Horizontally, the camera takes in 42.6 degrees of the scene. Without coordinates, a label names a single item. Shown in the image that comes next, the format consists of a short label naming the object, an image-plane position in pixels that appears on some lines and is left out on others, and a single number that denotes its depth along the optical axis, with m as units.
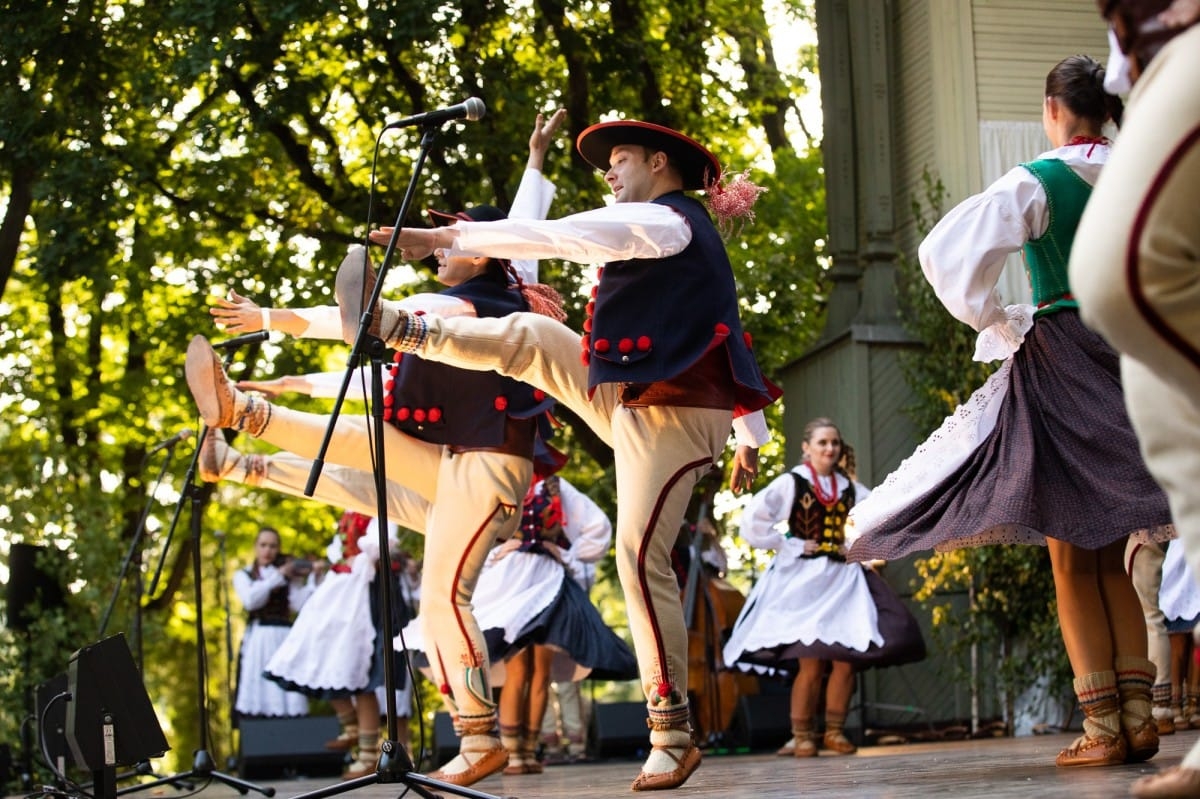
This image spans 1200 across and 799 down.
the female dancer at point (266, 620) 10.91
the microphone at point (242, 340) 5.46
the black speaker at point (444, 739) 9.79
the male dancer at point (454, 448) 5.12
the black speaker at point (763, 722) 9.43
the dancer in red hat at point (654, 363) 4.28
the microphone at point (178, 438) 6.50
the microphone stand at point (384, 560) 3.82
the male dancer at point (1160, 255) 2.24
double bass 9.62
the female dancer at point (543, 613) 8.43
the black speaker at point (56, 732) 5.41
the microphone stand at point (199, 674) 5.92
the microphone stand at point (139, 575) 6.48
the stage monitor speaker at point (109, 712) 4.55
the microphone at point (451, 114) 4.10
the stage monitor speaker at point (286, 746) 10.26
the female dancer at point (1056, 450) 4.12
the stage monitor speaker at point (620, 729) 9.76
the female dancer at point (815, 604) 8.02
